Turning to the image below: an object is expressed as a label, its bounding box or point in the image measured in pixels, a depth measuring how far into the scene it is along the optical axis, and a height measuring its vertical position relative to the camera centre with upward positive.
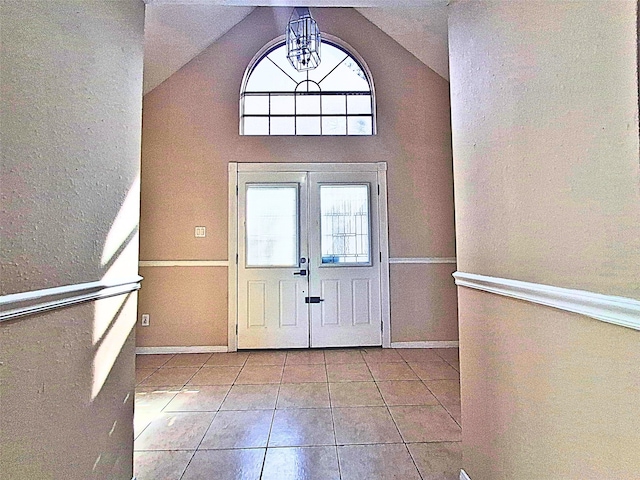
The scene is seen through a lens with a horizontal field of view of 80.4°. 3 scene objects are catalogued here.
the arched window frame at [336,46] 4.15 +2.14
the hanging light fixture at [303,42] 3.05 +1.72
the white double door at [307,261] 4.02 -0.09
